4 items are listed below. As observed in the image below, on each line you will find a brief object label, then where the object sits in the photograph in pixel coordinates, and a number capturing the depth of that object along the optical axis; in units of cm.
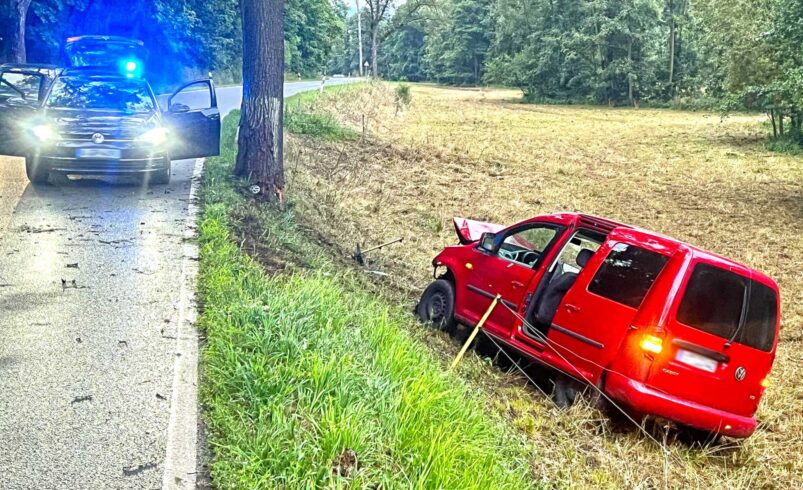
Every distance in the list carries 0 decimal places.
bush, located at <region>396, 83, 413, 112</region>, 4073
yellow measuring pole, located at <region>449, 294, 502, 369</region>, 691
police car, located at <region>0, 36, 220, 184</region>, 1009
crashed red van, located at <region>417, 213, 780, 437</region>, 556
